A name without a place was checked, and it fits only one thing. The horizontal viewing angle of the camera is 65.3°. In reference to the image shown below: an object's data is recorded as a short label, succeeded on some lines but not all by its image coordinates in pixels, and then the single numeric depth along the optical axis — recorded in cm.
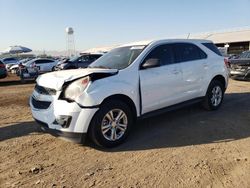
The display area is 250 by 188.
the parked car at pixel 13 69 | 1806
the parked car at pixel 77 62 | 1255
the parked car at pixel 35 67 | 1117
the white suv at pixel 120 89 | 304
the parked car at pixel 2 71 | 1166
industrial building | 2925
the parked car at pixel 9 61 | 2506
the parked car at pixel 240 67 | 860
